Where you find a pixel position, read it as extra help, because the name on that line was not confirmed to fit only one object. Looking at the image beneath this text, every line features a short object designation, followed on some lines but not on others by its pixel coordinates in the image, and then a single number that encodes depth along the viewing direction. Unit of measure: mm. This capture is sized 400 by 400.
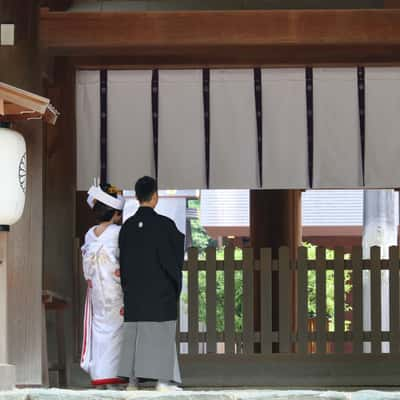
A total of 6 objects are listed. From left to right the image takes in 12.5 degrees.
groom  13927
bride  14417
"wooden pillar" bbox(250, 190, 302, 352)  22852
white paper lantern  13072
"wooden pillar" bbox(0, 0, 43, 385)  14103
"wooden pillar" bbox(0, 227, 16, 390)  12350
